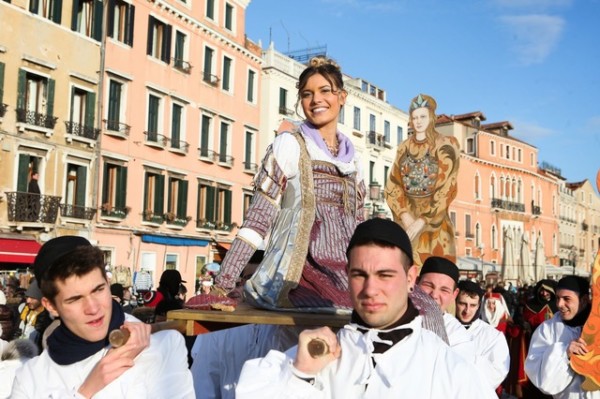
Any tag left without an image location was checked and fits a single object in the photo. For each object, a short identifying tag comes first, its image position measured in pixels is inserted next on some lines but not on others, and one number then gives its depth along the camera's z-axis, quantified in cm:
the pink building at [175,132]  2509
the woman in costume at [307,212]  371
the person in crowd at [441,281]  479
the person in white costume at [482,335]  529
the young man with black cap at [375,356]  241
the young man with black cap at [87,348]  280
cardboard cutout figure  859
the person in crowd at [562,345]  533
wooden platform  321
